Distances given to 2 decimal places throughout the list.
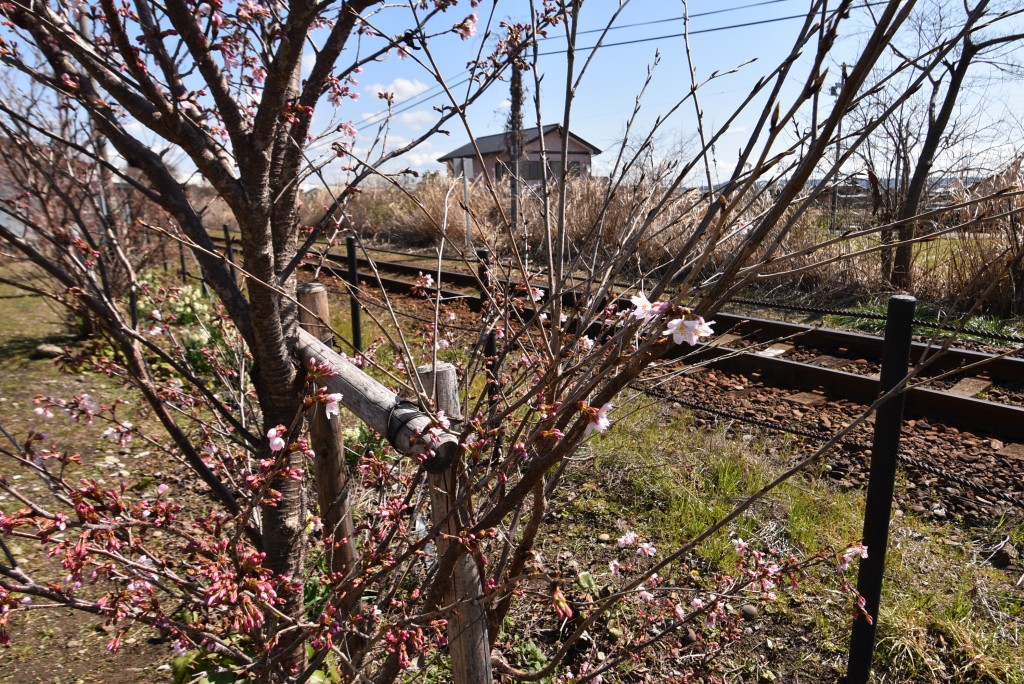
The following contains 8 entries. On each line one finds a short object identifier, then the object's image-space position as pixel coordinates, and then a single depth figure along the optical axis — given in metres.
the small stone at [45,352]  6.40
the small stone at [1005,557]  2.89
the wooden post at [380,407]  1.50
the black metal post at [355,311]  6.12
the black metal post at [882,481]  1.78
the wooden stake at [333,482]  2.38
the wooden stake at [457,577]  1.59
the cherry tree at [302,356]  1.24
